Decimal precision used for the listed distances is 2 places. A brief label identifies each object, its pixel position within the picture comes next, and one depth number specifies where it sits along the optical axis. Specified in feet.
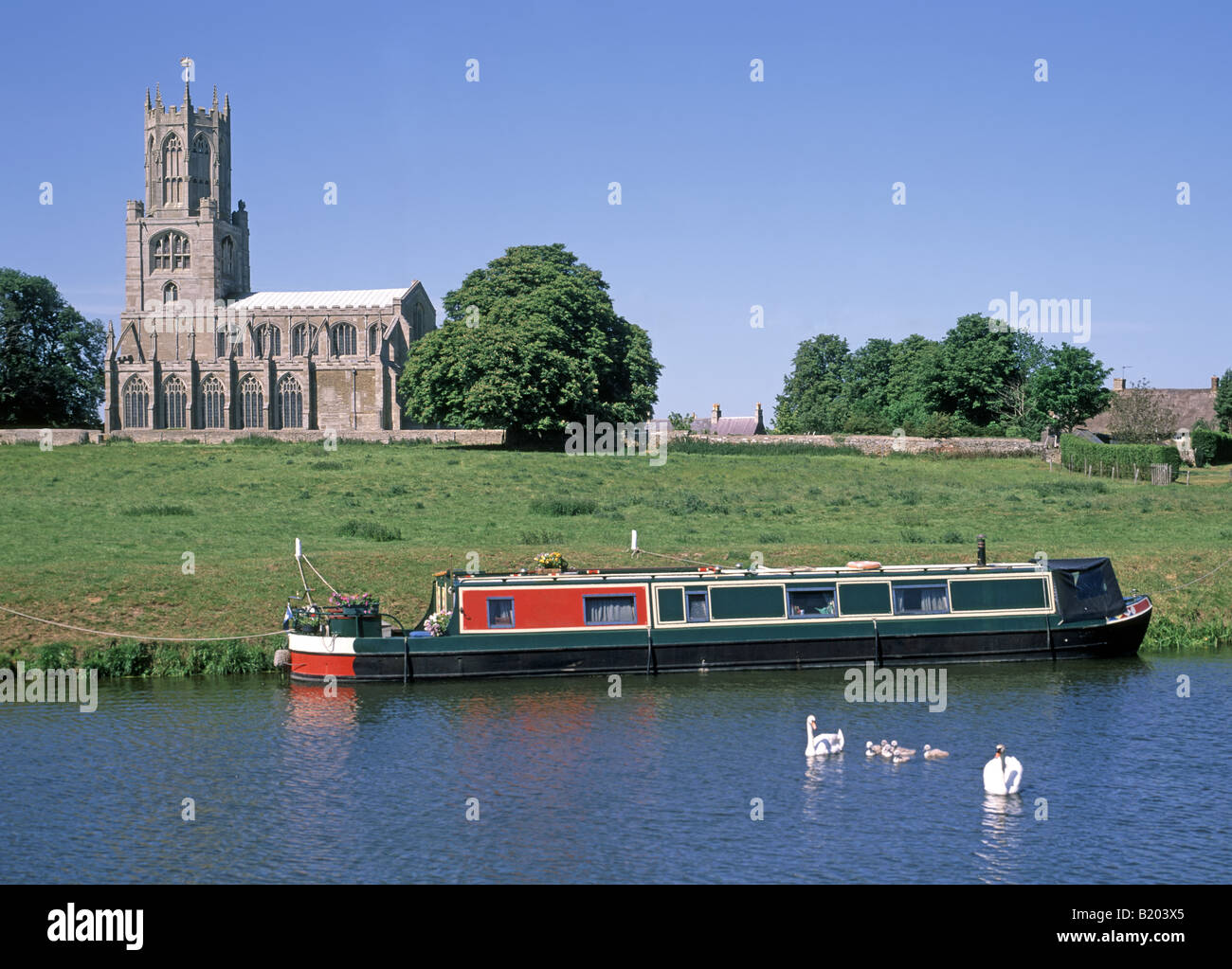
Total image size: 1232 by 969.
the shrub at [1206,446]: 288.30
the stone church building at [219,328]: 378.94
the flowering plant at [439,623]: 101.04
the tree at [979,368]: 344.69
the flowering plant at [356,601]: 100.17
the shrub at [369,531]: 139.64
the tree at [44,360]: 353.51
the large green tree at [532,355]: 254.88
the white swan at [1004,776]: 66.64
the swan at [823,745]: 73.97
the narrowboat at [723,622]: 99.55
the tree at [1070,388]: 326.85
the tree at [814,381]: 442.38
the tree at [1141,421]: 289.94
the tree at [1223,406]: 362.53
